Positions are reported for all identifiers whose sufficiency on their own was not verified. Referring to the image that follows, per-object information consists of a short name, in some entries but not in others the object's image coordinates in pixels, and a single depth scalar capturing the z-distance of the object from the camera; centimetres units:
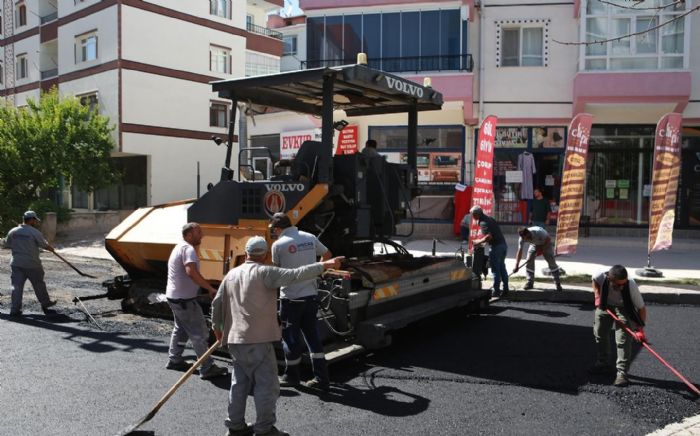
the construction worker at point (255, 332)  450
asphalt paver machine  669
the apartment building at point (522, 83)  1725
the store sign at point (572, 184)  1248
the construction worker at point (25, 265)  898
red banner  1327
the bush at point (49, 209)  1980
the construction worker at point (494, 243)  1027
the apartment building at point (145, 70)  2516
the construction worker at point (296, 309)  577
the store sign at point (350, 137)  1906
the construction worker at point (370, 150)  748
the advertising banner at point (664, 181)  1220
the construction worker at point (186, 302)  620
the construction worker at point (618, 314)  592
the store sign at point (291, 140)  2059
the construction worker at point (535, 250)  1034
